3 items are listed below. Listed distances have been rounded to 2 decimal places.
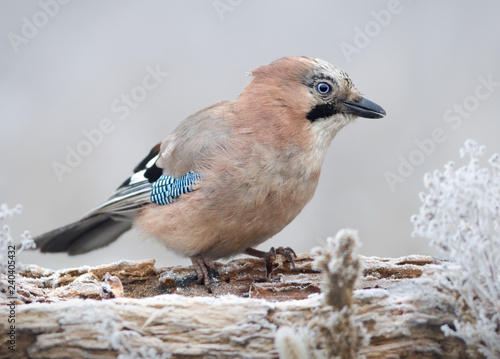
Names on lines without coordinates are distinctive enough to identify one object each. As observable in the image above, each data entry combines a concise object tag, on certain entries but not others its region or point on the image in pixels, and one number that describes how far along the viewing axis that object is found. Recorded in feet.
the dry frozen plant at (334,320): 12.59
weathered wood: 13.92
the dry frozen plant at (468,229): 13.69
